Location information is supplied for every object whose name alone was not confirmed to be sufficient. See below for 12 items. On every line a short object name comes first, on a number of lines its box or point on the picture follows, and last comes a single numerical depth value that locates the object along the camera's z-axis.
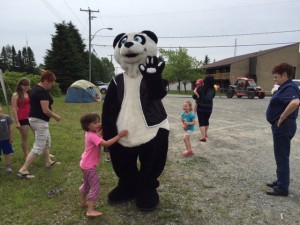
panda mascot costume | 3.62
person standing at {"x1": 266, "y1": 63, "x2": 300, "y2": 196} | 4.05
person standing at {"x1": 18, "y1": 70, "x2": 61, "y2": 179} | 4.93
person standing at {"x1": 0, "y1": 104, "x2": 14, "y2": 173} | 4.84
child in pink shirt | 3.54
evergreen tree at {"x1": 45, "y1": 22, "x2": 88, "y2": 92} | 33.47
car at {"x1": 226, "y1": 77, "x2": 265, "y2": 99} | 27.05
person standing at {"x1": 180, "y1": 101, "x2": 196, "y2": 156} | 6.36
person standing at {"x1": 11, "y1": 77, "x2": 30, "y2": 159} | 5.62
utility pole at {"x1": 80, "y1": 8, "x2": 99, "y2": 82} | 33.43
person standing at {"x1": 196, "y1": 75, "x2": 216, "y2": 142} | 7.67
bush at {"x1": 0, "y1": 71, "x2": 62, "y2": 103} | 18.17
